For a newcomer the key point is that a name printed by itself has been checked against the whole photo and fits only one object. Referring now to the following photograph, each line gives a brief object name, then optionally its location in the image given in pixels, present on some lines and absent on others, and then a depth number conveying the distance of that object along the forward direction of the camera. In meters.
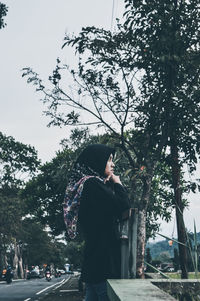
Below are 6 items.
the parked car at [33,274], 49.16
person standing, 2.66
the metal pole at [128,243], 2.69
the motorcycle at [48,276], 36.87
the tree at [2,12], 12.59
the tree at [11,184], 28.44
